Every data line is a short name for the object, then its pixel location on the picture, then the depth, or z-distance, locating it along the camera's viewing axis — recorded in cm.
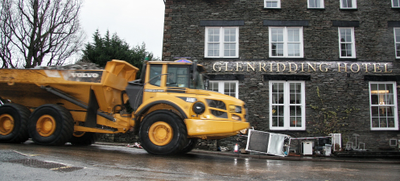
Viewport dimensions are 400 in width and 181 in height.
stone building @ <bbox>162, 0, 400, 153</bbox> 1341
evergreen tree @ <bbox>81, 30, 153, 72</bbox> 2028
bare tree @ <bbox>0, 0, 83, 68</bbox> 1948
